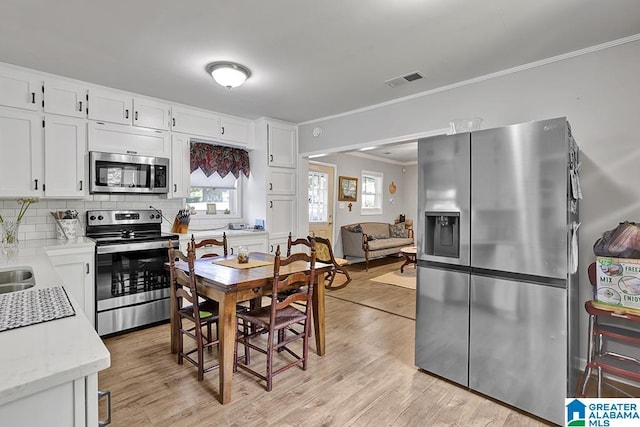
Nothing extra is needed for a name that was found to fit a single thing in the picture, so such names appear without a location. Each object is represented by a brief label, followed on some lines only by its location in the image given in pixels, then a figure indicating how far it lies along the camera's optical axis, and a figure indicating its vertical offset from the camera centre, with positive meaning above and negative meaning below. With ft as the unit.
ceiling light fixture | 9.25 +3.89
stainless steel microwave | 10.90 +1.31
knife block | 12.59 -0.61
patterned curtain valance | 13.96 +2.27
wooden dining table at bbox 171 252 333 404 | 7.05 -1.83
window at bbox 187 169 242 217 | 14.55 +0.79
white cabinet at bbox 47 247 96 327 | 9.37 -1.75
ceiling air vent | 9.93 +4.06
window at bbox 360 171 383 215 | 25.22 +1.34
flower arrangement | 8.46 -0.37
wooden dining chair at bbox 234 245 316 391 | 7.54 -2.56
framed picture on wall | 22.70 +1.52
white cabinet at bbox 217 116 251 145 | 14.26 +3.57
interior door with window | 21.17 +0.75
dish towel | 3.50 -1.13
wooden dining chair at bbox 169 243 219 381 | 7.69 -2.55
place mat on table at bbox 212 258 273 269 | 8.73 -1.43
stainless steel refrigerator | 6.38 -1.12
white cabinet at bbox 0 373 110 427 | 2.42 -1.50
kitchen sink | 6.23 -1.23
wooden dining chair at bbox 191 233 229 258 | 10.22 -1.03
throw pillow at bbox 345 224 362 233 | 22.12 -1.19
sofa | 21.48 -2.05
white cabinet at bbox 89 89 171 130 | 10.89 +3.53
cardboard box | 6.44 -1.43
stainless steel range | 10.27 -1.94
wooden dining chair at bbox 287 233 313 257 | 10.48 -1.03
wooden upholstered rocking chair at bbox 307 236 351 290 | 16.57 -2.72
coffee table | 19.50 -2.58
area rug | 17.43 -3.84
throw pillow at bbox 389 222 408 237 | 25.58 -1.59
